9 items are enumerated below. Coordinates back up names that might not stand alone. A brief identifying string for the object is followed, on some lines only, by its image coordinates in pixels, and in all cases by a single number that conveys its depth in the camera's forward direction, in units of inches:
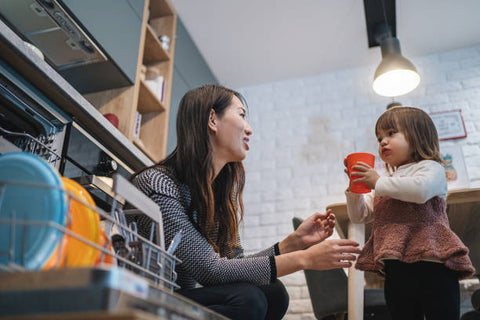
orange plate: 28.8
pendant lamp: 120.5
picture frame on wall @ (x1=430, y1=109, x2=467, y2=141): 136.3
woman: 42.3
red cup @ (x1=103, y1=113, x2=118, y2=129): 95.3
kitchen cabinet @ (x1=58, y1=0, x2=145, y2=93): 89.4
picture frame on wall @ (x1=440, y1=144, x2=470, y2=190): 130.7
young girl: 56.2
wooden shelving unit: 102.2
